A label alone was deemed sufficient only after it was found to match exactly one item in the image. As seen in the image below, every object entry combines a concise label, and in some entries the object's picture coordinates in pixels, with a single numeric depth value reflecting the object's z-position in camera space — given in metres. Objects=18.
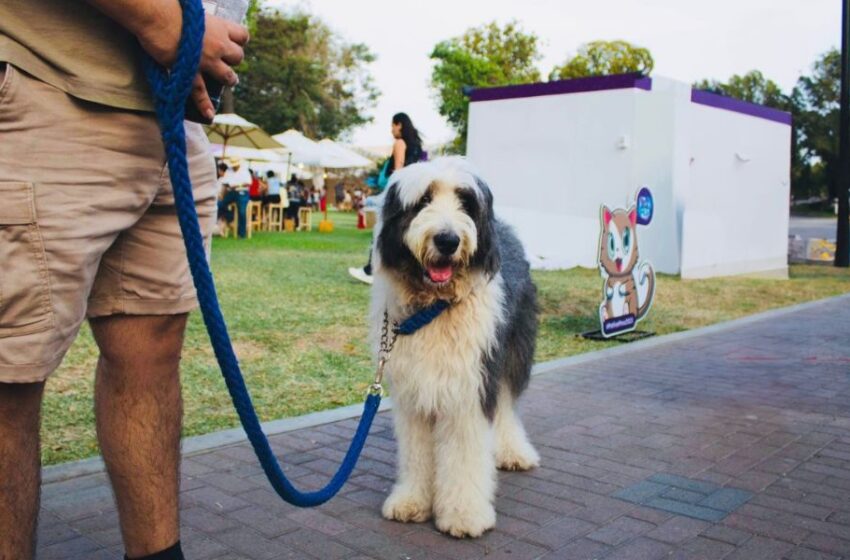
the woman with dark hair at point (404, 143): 9.70
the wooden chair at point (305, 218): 25.88
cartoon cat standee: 7.85
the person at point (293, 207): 25.08
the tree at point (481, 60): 43.78
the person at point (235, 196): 19.80
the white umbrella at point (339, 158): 29.49
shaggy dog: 3.17
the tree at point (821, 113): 66.25
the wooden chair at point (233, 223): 19.92
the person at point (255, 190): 22.91
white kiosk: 14.69
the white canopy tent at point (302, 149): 28.73
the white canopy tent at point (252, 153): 23.83
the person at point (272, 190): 23.62
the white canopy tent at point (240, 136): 22.10
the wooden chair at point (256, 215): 23.22
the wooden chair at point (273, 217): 23.95
